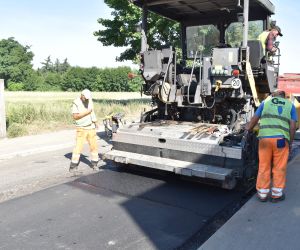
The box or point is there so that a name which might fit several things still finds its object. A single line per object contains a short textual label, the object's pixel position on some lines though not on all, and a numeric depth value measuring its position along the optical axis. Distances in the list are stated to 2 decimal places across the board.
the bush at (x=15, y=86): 66.96
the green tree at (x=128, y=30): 15.21
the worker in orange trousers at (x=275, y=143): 4.78
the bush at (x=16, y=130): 10.32
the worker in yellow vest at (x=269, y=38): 6.06
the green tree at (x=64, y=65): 101.07
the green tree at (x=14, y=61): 75.31
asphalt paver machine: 5.21
